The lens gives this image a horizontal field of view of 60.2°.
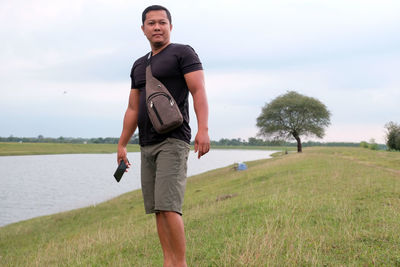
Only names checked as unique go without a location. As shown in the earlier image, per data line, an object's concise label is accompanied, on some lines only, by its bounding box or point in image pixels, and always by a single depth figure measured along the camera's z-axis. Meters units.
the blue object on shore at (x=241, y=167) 28.13
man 2.99
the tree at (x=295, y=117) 46.81
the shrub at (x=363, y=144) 58.16
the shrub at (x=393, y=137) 44.91
